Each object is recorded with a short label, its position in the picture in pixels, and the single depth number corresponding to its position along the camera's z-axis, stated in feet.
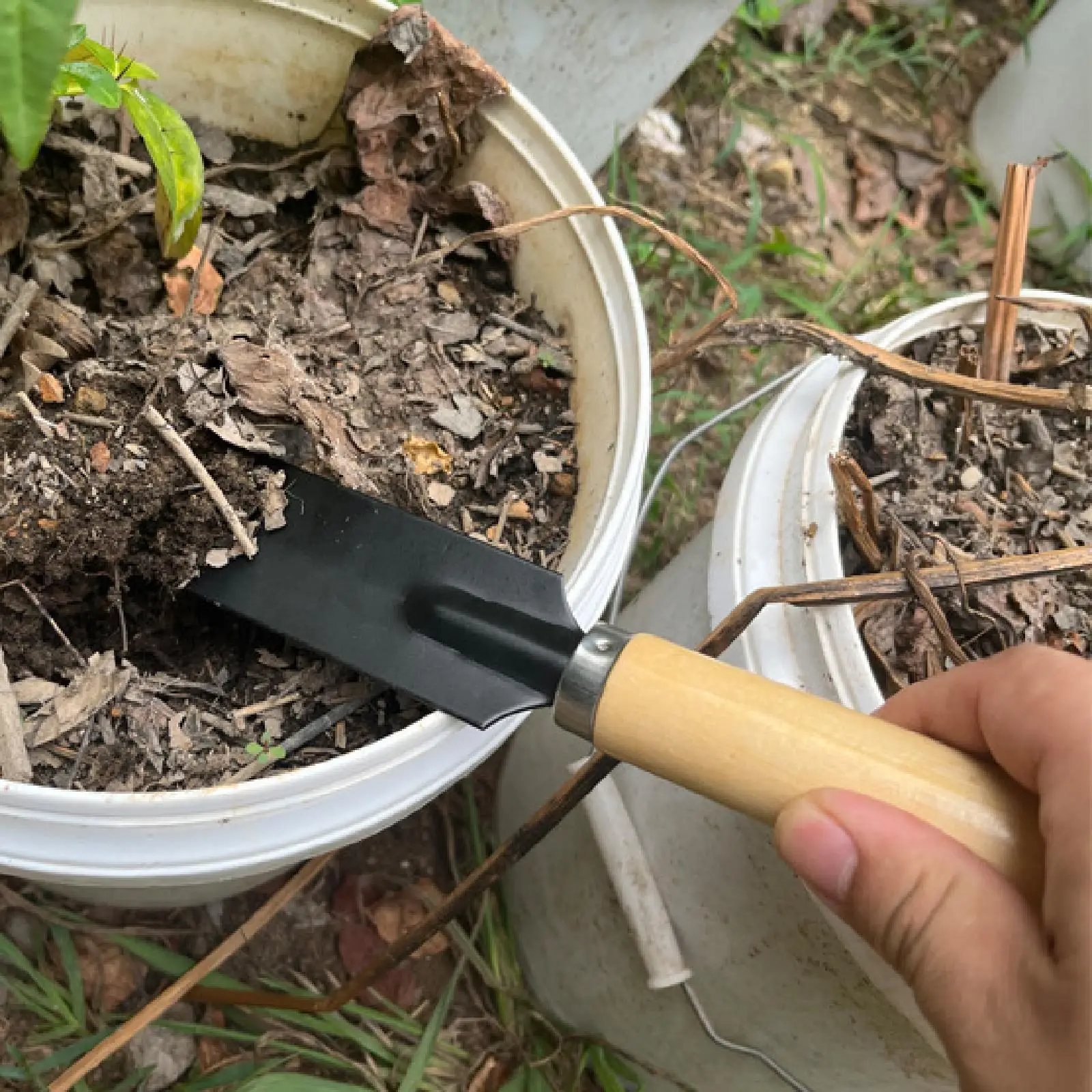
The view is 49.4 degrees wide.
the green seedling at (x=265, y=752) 0.97
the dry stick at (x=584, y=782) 0.97
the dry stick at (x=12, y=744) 0.92
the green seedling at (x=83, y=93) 0.65
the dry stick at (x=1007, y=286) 1.15
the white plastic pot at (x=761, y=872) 1.01
